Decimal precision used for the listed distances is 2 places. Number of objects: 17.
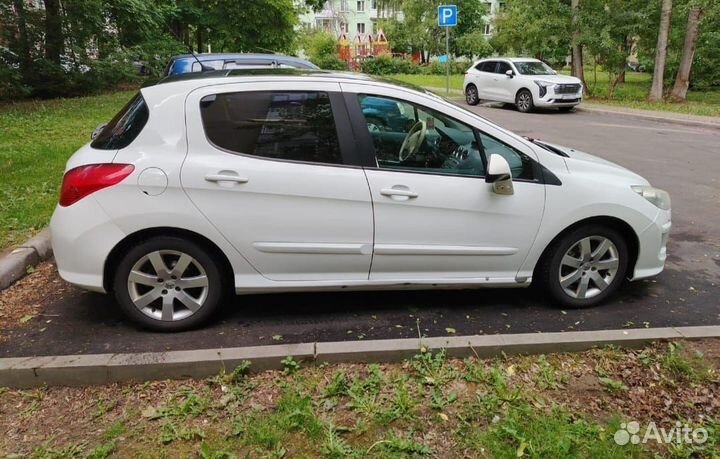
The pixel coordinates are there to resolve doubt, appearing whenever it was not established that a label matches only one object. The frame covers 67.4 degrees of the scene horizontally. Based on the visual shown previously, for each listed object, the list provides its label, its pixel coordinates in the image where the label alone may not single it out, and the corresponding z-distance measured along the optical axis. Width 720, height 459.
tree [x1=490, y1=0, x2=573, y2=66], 20.45
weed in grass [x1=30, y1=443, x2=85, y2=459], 2.47
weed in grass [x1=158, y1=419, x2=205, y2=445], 2.58
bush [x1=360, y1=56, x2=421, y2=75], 45.84
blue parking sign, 17.56
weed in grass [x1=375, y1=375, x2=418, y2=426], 2.71
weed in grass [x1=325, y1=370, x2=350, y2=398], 2.90
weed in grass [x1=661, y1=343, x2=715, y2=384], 3.05
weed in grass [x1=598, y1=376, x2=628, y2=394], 2.98
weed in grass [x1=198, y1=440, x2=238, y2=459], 2.45
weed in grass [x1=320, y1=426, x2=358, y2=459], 2.47
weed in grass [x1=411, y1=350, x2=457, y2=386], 3.01
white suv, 16.66
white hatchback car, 3.37
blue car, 8.78
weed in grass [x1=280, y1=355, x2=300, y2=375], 3.09
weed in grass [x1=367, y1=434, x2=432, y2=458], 2.48
